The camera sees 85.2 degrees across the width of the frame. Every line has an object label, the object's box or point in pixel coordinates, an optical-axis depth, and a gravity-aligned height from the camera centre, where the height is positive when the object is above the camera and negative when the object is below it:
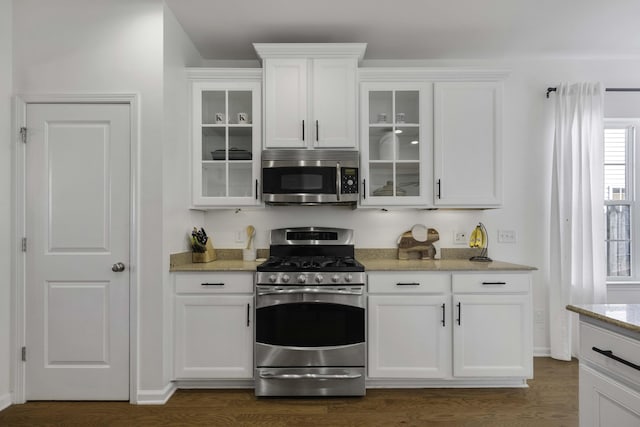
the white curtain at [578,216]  3.02 -0.01
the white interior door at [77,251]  2.36 -0.25
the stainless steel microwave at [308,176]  2.74 +0.31
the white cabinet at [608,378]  1.08 -0.55
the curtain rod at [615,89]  3.15 +1.14
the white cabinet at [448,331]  2.49 -0.84
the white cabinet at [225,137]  2.79 +0.63
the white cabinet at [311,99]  2.75 +0.92
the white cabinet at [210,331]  2.47 -0.83
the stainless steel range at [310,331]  2.42 -0.82
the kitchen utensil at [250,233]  3.07 -0.16
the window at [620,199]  3.29 +0.15
